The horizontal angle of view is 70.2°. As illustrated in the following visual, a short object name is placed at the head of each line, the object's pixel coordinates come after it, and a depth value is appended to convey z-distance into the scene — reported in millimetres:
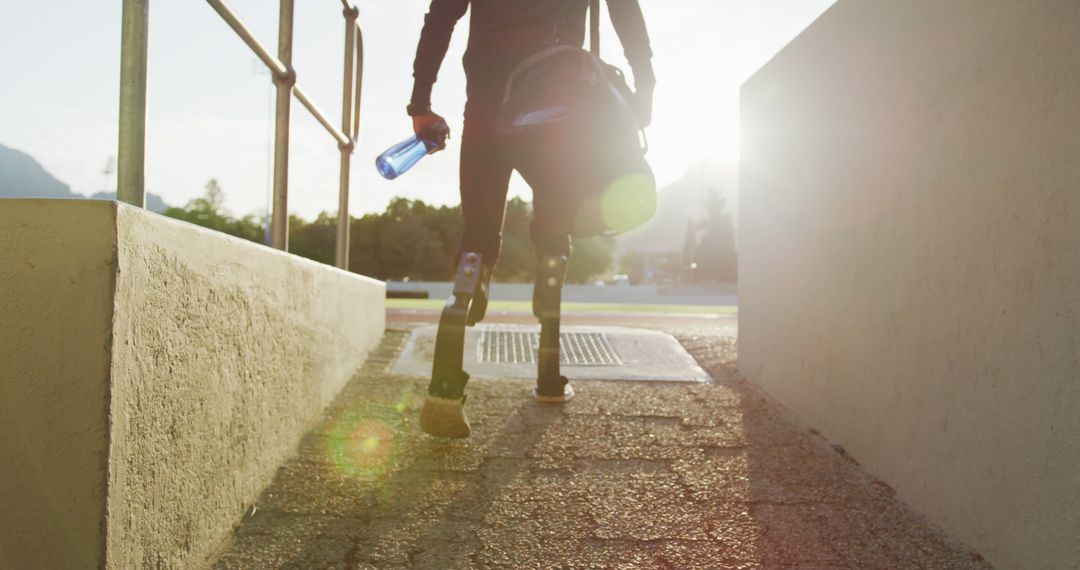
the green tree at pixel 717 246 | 62031
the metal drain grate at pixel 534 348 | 3844
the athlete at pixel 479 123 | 2414
